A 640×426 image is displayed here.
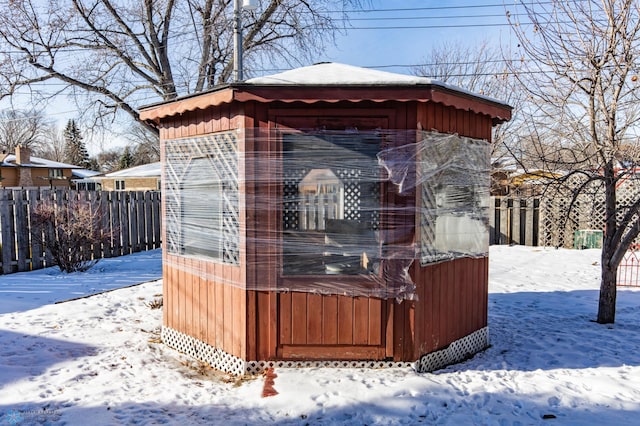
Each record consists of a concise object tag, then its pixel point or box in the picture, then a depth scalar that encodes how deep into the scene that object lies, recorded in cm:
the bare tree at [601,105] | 464
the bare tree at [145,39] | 674
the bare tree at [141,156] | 4038
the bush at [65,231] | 781
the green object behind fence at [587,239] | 1121
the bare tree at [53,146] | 5046
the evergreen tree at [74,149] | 4640
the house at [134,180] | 2210
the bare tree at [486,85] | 1534
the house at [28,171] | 2852
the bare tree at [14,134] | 4231
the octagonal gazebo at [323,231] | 357
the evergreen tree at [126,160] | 4212
